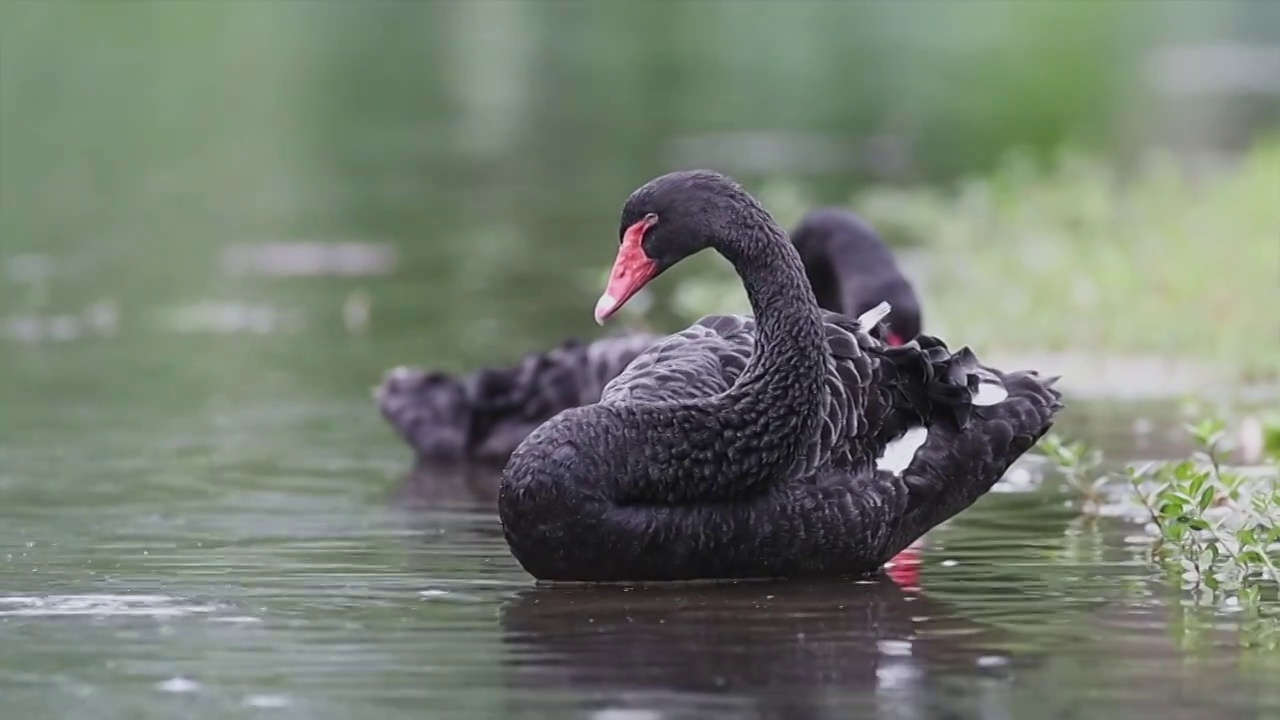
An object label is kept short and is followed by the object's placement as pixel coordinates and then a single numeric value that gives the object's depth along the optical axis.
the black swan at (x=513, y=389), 17.55
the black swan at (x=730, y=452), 12.09
